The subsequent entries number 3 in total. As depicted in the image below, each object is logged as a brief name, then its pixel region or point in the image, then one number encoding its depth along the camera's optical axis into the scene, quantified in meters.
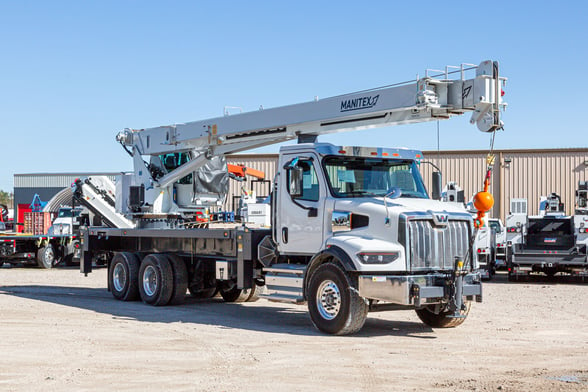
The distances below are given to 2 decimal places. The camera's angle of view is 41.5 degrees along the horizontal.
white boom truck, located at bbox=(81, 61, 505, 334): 10.81
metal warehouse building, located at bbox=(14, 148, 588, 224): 38.00
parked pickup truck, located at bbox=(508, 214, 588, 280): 21.30
